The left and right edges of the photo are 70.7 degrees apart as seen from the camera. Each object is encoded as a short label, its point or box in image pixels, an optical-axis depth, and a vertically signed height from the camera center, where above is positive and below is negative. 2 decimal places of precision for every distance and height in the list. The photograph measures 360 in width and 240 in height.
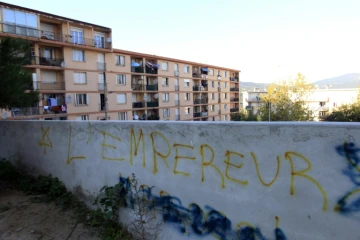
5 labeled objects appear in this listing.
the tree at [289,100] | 33.97 +1.09
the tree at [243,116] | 50.89 -1.48
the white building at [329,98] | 62.09 +2.36
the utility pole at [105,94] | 29.64 +2.21
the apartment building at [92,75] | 25.73 +4.91
